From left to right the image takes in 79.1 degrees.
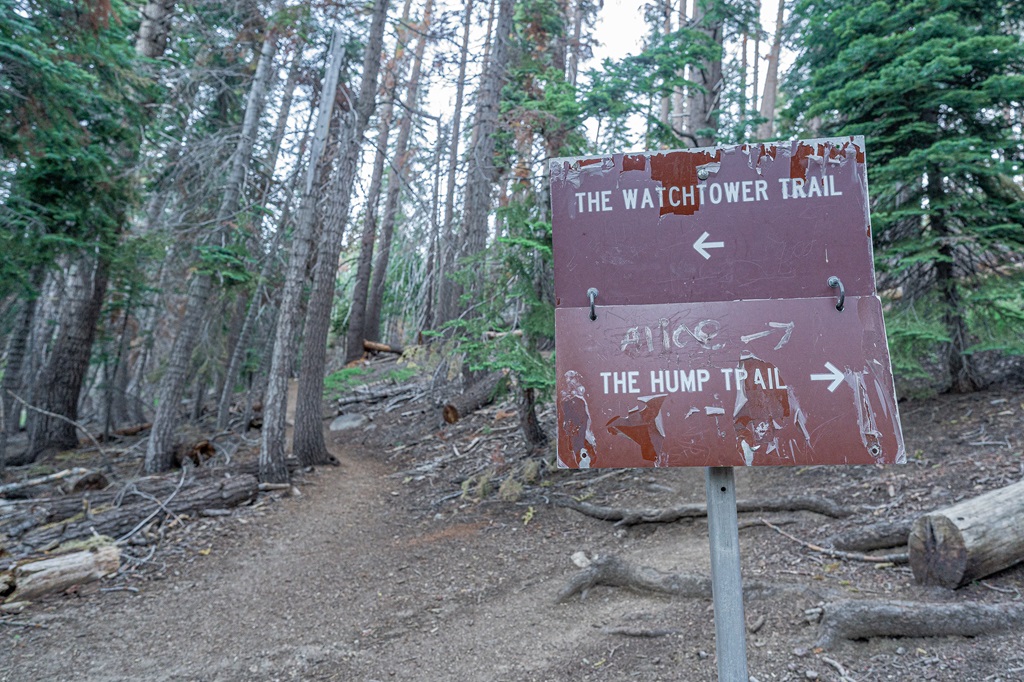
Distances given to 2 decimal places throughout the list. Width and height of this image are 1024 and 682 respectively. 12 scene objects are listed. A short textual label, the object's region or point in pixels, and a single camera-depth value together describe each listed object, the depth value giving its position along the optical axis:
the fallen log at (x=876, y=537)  5.25
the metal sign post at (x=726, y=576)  2.16
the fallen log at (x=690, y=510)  6.33
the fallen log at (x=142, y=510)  7.19
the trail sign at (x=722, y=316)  2.09
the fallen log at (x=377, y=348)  20.77
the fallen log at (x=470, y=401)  12.83
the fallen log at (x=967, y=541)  4.35
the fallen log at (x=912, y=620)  3.88
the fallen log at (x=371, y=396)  15.52
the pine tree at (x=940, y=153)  7.00
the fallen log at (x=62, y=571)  6.26
